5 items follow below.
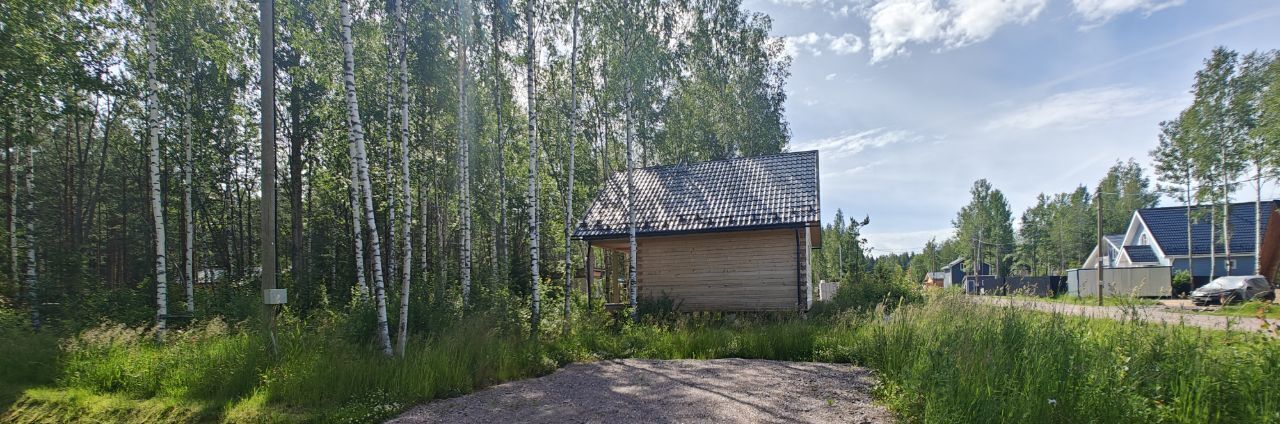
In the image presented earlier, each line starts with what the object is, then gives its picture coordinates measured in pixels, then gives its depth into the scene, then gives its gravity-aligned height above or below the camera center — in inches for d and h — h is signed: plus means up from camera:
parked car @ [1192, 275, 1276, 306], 681.6 -108.6
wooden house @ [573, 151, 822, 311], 480.1 -17.7
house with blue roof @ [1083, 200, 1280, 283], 938.7 -73.3
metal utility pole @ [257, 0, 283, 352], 285.1 +43.4
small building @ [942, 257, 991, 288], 2031.3 -238.4
